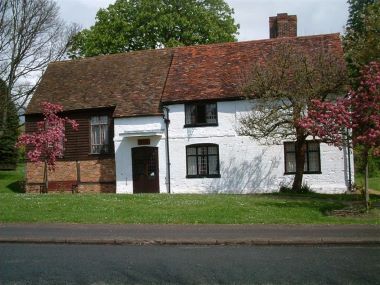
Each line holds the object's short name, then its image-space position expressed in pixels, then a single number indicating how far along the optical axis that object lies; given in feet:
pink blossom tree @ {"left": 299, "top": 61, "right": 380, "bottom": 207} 51.39
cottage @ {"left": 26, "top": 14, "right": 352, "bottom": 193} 86.84
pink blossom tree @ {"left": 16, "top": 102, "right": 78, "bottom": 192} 88.22
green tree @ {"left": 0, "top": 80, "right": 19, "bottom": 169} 158.30
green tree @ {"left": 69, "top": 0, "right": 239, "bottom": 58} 140.67
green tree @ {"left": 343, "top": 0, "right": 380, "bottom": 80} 74.64
